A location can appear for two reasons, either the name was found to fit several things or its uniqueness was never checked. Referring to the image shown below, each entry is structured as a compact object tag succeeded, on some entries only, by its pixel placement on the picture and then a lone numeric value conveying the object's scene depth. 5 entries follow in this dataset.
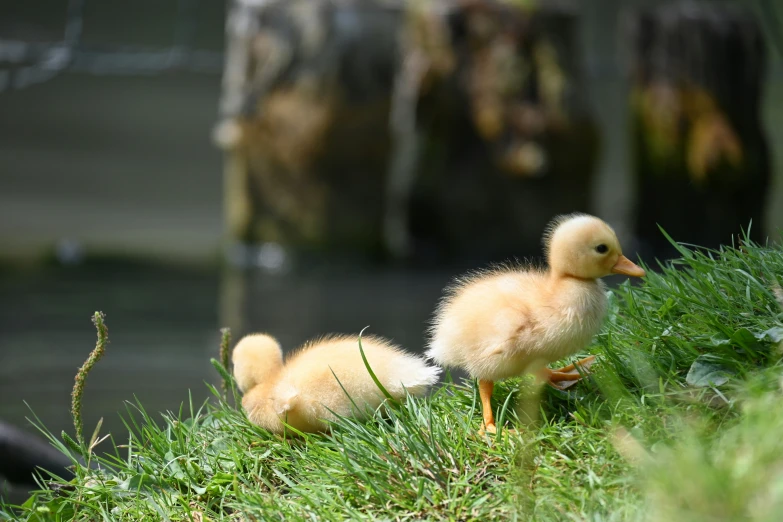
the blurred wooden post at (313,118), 18.61
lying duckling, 4.26
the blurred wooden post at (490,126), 17.91
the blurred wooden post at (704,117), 19.59
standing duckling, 3.88
